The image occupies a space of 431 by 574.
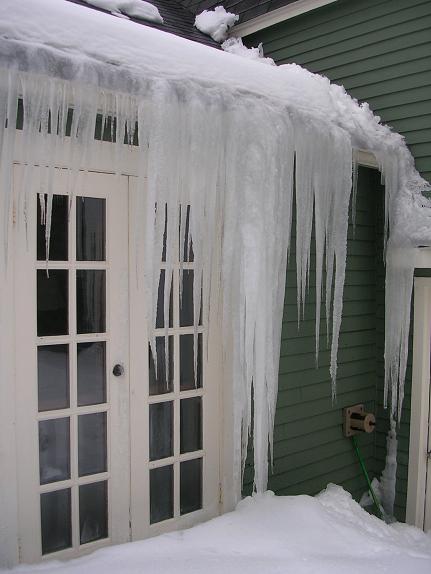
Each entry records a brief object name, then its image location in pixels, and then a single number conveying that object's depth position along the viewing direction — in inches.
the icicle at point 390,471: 156.0
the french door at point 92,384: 93.7
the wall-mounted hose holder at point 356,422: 152.6
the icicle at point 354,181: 133.5
